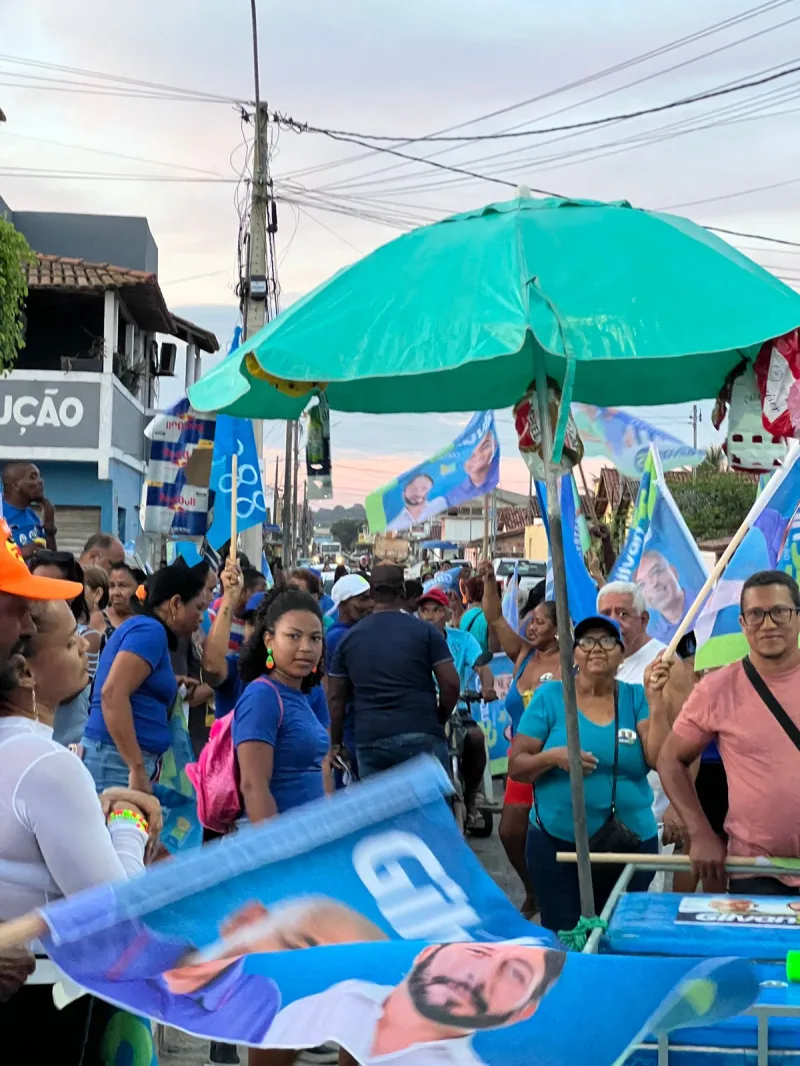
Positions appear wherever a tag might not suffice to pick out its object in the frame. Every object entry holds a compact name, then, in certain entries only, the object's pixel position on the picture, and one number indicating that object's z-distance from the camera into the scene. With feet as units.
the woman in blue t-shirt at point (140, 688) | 18.99
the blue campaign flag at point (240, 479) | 35.35
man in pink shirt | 14.88
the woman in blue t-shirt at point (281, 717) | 16.51
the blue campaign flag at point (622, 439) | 37.32
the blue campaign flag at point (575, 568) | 24.97
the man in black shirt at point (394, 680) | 24.20
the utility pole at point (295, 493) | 152.46
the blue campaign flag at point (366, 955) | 7.34
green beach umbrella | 12.83
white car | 107.34
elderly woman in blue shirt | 17.90
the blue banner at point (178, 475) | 32.83
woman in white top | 9.16
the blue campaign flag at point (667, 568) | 23.15
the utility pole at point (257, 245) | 60.34
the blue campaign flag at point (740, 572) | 18.45
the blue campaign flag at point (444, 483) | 40.27
